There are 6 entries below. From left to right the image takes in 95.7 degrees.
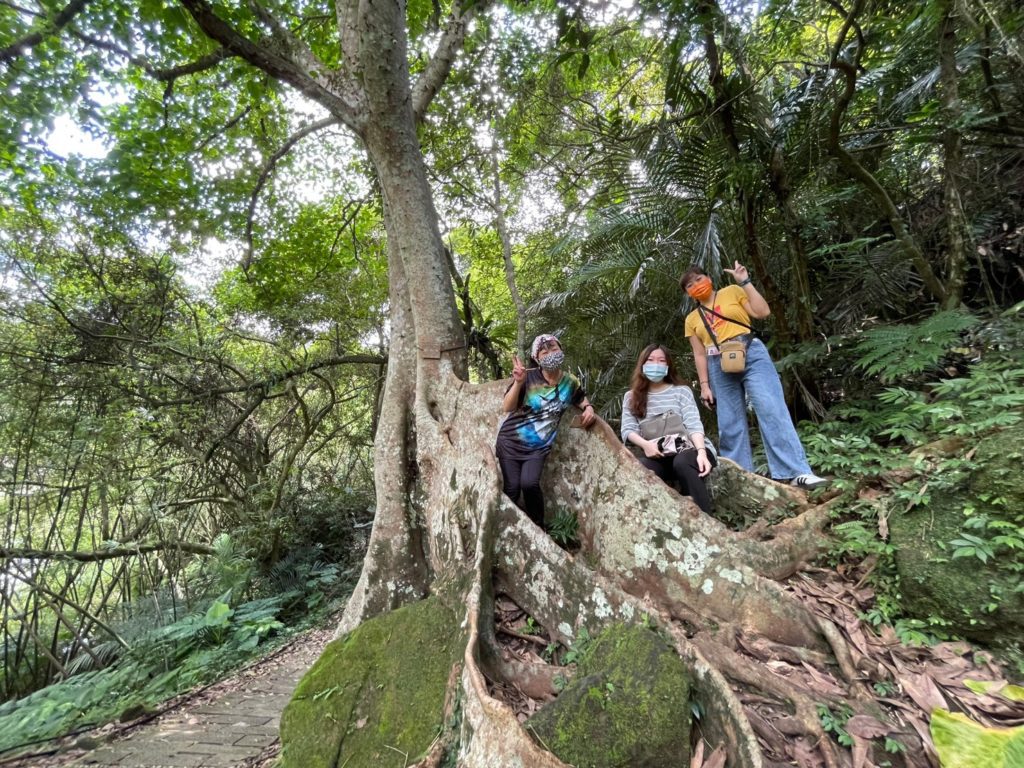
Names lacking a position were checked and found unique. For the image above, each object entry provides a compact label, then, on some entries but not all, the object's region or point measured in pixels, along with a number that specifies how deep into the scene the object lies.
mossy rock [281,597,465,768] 2.39
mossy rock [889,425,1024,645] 1.91
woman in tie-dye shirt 3.34
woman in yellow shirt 3.28
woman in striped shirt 3.10
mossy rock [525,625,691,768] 1.78
